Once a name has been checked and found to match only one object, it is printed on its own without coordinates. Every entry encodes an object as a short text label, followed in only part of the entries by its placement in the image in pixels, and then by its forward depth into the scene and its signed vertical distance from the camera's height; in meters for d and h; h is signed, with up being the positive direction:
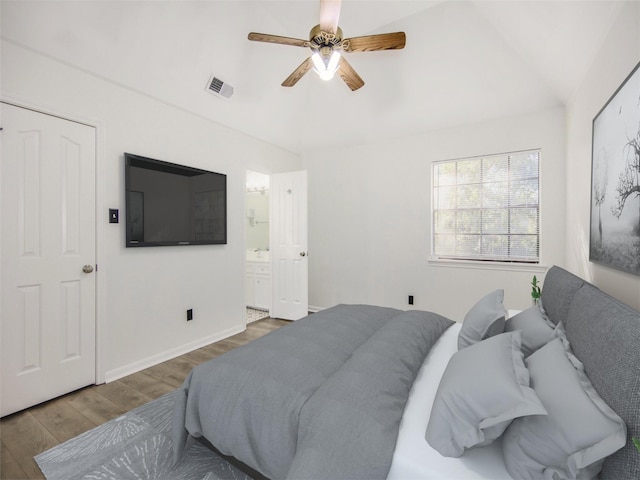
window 3.46 +0.37
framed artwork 1.47 +0.33
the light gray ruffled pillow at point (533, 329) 1.59 -0.50
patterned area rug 1.59 -1.22
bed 0.91 -0.62
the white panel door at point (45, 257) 2.10 -0.14
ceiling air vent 3.15 +1.61
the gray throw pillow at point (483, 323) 1.73 -0.49
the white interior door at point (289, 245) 4.25 -0.09
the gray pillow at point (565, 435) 0.84 -0.57
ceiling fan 2.04 +1.42
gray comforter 1.06 -0.68
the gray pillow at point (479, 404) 0.97 -0.55
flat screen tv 2.78 +0.35
